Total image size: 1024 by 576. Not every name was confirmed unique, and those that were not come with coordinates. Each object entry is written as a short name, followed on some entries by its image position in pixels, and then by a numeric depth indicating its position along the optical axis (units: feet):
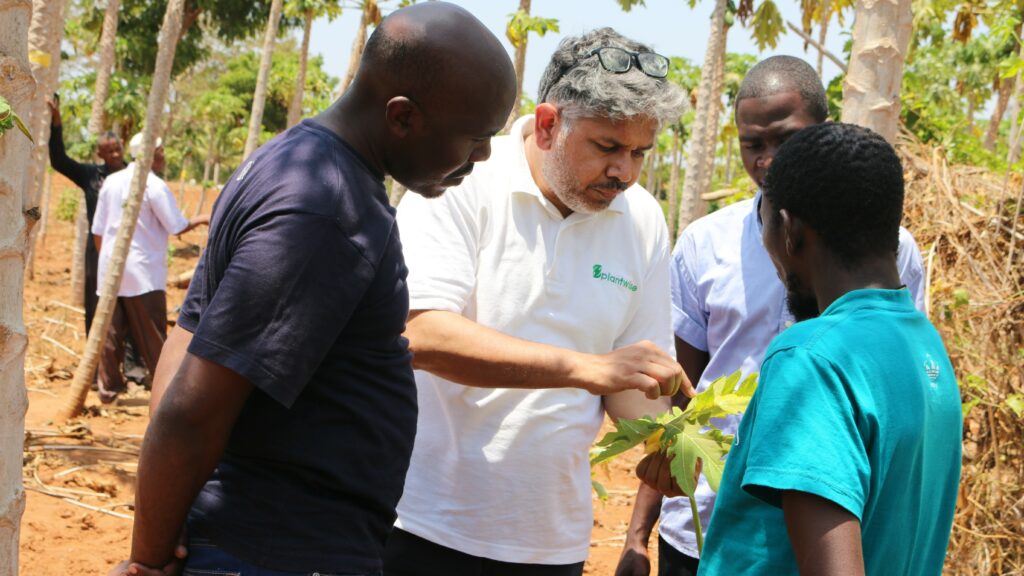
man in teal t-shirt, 4.78
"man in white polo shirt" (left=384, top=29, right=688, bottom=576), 8.32
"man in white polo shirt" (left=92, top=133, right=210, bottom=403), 24.77
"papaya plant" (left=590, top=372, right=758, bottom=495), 7.27
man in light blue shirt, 9.14
